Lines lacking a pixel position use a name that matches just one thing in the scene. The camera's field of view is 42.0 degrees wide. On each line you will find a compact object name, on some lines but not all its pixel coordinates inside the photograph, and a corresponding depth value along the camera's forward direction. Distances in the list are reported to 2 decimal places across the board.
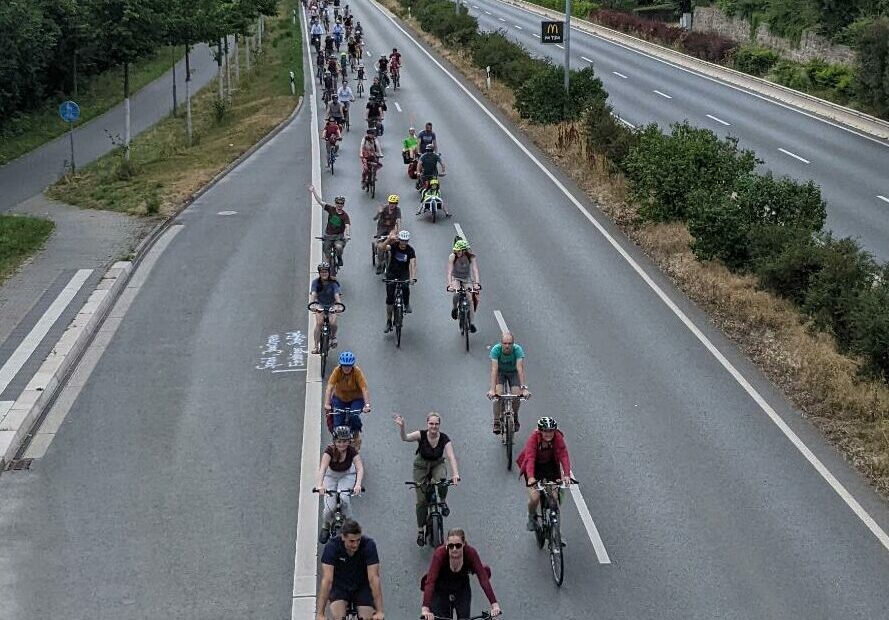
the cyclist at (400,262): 17.88
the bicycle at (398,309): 17.77
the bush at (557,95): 36.72
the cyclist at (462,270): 17.64
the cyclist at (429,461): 11.62
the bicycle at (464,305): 17.62
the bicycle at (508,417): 13.65
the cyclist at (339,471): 11.30
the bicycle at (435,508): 11.59
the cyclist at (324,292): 16.45
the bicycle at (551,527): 10.95
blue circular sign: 29.48
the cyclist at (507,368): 13.76
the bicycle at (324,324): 16.39
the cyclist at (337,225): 20.66
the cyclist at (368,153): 28.40
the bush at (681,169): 23.58
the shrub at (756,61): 54.25
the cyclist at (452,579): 9.11
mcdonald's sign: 41.67
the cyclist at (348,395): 13.41
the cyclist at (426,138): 28.94
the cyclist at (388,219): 20.80
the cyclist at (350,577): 9.23
